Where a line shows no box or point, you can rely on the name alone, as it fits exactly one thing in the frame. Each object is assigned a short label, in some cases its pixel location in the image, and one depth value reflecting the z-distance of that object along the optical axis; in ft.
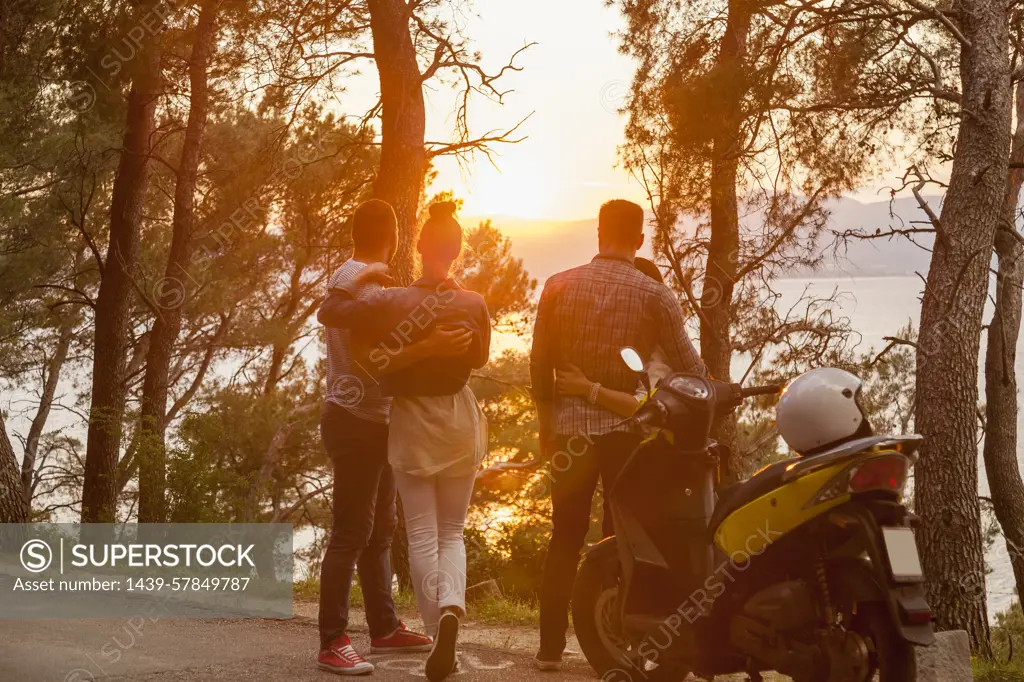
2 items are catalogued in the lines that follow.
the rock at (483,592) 26.95
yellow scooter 10.64
